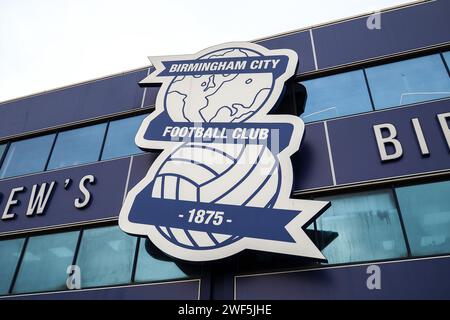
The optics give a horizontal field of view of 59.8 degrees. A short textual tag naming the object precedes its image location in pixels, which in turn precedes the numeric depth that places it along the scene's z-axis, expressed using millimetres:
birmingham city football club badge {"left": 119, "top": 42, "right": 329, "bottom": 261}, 7469
